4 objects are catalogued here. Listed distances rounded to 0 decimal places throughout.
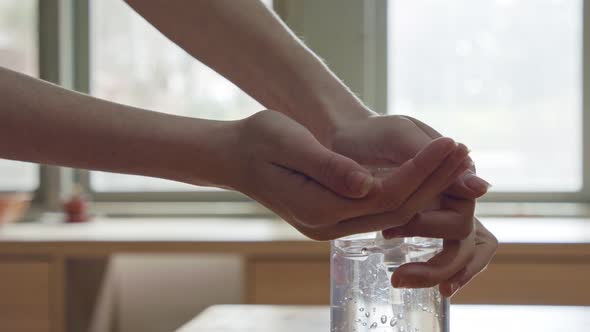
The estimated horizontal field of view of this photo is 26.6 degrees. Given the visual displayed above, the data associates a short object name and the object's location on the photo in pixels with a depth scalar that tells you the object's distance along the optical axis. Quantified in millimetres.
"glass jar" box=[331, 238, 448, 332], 784
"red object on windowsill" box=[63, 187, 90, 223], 2439
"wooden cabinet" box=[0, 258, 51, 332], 2041
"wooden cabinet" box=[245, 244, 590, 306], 1727
